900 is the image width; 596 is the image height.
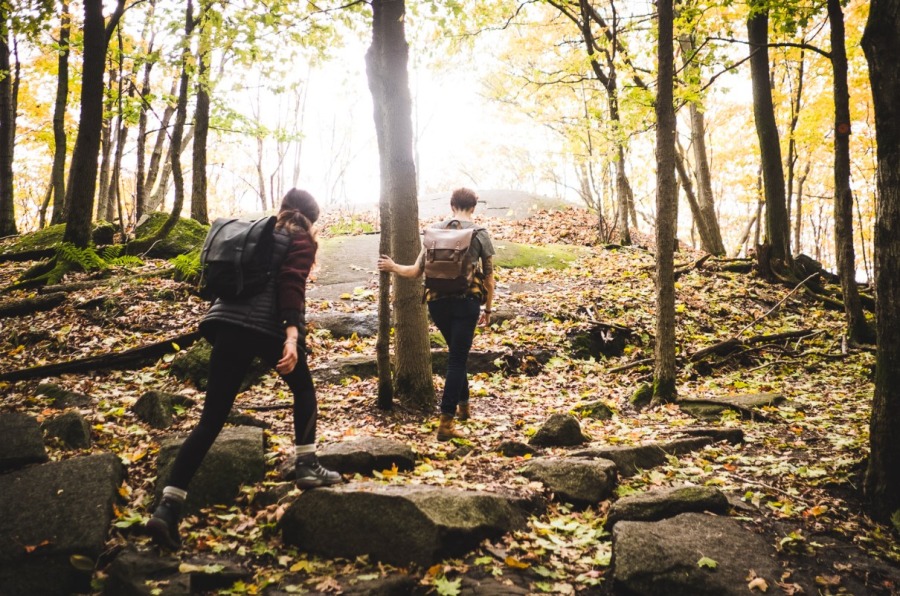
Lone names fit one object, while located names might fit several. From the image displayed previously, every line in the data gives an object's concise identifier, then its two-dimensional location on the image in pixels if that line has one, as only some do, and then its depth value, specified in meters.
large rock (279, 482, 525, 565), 3.05
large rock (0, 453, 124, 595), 2.70
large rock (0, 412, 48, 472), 3.60
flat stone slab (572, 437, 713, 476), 4.38
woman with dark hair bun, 3.03
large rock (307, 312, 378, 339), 8.20
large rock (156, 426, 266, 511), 3.60
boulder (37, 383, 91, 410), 5.27
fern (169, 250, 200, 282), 8.94
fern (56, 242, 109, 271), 9.49
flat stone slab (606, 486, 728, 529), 3.45
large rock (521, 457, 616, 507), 3.88
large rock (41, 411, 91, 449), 4.21
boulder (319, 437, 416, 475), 3.97
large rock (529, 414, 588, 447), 5.00
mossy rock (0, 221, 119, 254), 11.76
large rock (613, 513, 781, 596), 2.80
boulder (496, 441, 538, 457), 4.72
